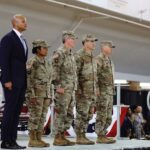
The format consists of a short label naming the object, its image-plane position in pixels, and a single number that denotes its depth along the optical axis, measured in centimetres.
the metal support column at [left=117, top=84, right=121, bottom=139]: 1055
